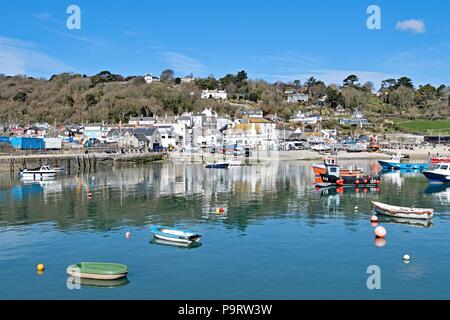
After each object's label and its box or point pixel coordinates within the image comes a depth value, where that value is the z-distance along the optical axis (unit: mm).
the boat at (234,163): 73169
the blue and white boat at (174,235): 24125
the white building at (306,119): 144375
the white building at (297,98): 180000
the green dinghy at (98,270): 18703
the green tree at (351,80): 195875
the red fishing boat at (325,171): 49344
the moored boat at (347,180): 47781
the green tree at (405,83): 189512
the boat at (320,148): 102750
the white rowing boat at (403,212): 29984
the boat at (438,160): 70312
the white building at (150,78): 190700
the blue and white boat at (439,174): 50781
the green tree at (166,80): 190775
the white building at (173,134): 107062
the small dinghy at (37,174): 56781
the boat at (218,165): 70550
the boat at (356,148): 102125
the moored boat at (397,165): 68812
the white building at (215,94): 161250
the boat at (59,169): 65162
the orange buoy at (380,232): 25703
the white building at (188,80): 179950
